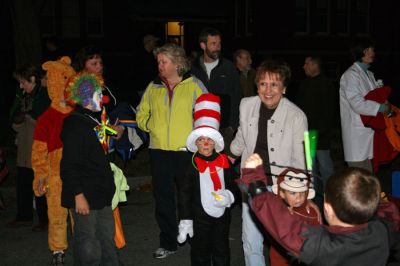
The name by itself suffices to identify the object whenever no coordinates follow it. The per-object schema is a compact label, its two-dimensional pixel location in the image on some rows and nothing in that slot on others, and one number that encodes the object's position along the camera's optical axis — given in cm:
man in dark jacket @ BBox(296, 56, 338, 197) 861
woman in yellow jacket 600
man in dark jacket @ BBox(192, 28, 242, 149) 717
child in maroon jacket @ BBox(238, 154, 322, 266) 444
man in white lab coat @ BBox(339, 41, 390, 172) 721
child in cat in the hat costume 516
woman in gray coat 506
